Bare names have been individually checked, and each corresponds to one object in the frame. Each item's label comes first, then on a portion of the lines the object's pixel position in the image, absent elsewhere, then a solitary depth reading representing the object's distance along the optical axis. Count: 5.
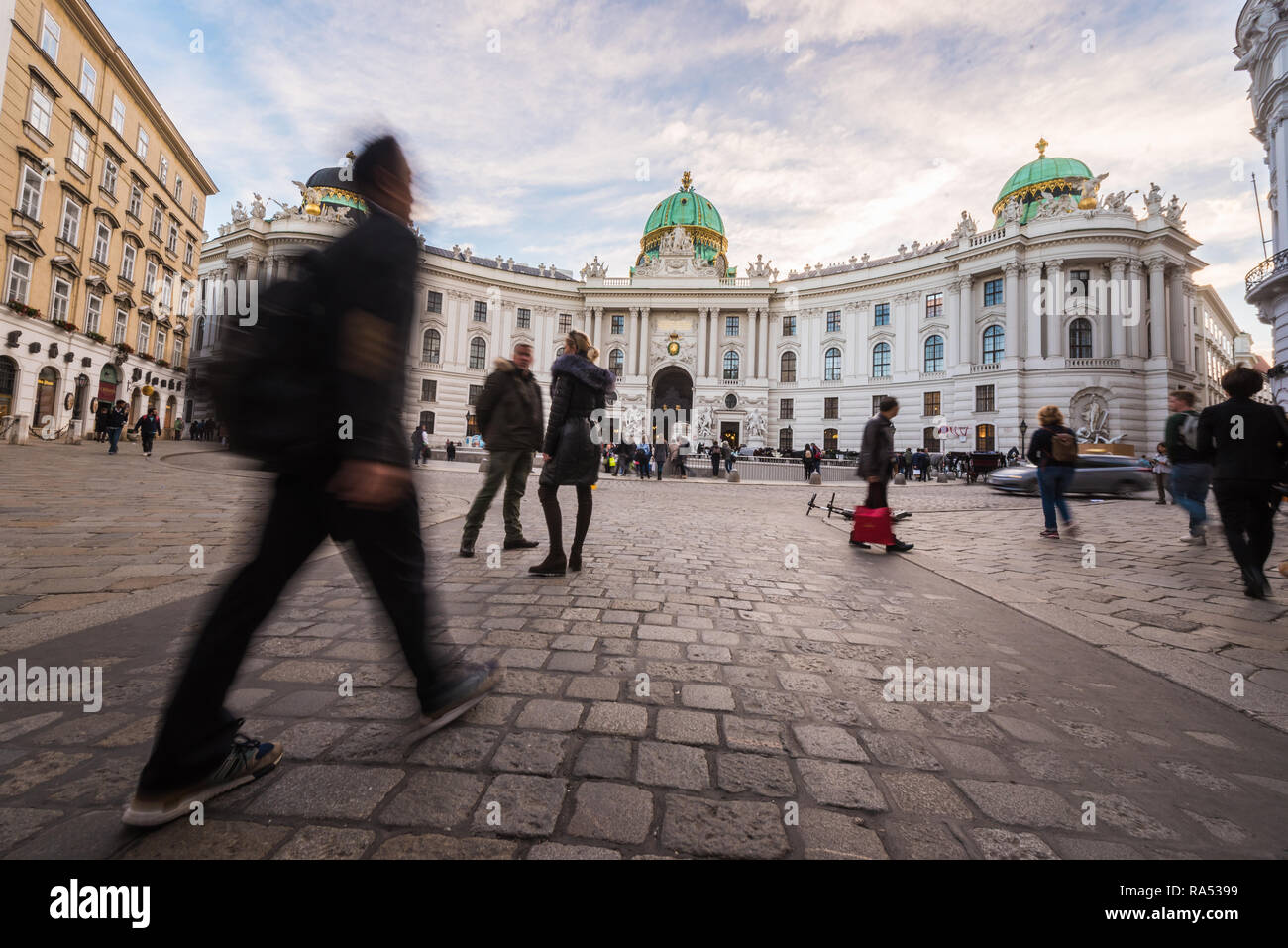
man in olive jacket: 5.25
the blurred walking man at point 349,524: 1.44
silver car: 15.05
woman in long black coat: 4.30
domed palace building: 34.25
